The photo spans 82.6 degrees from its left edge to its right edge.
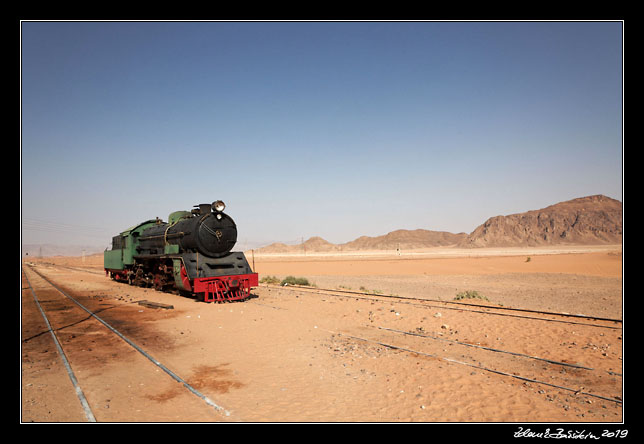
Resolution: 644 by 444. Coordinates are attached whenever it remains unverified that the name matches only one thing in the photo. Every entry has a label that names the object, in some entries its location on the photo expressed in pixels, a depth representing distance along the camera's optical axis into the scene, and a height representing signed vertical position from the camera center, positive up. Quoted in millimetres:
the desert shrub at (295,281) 23844 -3256
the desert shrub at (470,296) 16828 -3038
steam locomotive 14836 -1034
